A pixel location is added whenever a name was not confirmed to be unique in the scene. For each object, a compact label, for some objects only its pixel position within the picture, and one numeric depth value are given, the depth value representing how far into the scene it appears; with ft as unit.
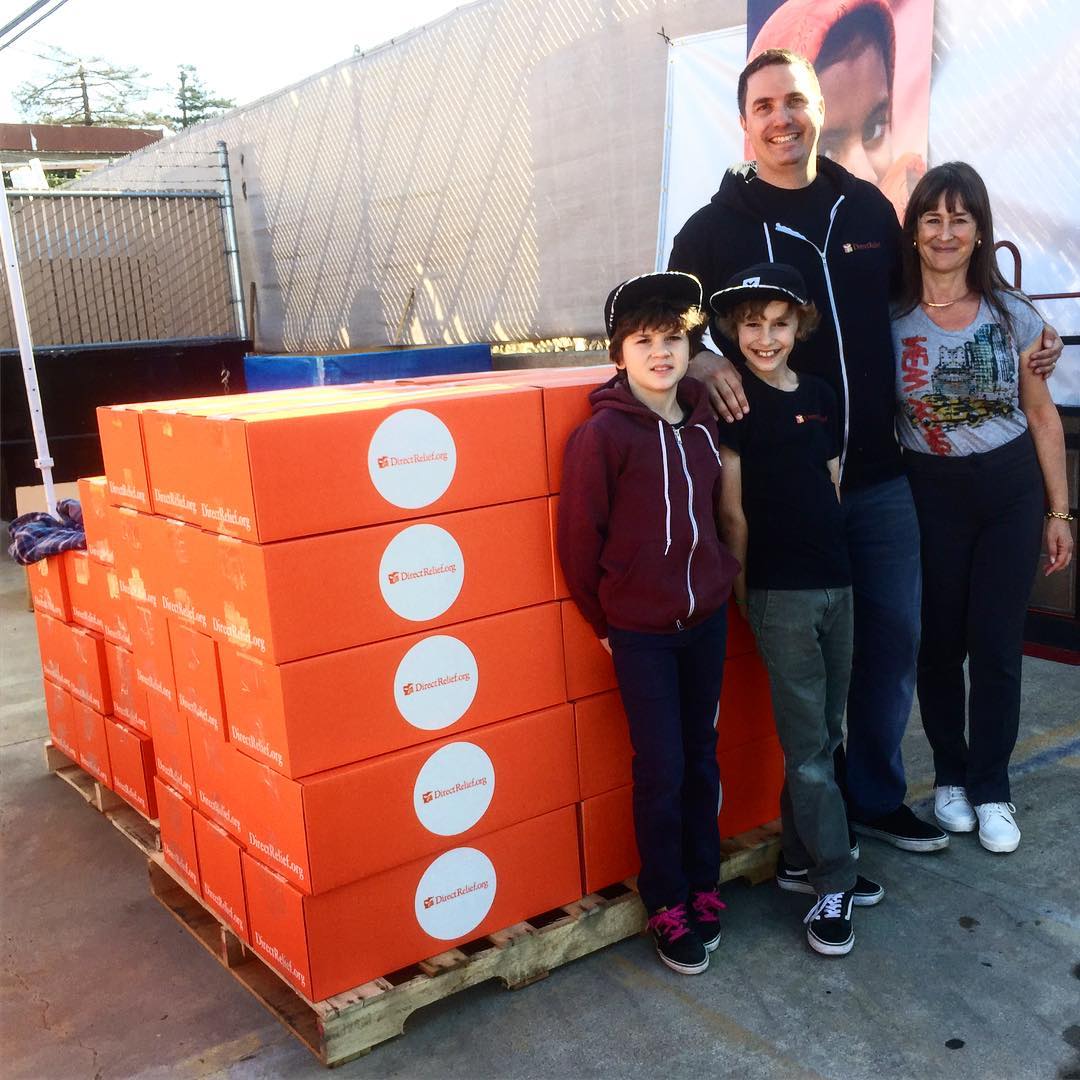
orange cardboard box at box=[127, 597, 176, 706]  10.31
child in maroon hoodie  8.98
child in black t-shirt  9.42
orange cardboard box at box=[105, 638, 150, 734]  12.53
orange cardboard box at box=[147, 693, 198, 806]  10.31
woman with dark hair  10.57
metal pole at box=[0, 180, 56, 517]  19.02
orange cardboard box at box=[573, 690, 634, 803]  9.83
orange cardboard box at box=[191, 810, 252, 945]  9.59
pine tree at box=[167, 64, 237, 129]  152.15
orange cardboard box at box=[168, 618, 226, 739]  9.27
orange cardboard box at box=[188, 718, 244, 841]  9.40
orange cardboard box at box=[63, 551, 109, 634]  13.43
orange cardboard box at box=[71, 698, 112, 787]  13.67
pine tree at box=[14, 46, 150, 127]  147.43
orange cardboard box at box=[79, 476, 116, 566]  12.79
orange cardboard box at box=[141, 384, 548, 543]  8.13
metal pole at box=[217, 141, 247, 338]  44.70
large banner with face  17.01
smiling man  9.71
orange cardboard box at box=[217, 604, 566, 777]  8.35
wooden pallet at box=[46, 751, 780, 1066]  8.57
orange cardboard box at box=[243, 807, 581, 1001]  8.64
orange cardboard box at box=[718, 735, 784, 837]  10.91
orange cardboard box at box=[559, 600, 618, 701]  9.64
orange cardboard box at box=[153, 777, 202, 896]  10.55
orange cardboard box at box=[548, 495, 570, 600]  9.46
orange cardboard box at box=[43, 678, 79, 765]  14.83
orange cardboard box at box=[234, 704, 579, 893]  8.47
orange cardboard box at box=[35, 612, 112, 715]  13.57
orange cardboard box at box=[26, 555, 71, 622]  14.50
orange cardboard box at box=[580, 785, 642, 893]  10.01
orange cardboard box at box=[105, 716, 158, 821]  12.52
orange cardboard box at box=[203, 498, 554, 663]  8.20
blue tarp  30.07
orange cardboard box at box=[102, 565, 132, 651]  12.67
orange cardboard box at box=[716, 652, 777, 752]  10.70
